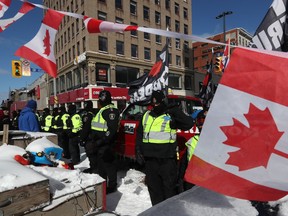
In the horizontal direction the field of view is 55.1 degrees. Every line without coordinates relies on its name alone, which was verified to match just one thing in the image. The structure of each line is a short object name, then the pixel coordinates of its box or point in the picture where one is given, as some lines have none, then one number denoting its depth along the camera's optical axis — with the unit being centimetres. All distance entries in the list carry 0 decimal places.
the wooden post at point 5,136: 352
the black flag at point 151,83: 676
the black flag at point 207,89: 802
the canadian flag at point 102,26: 246
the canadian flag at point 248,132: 136
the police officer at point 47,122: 948
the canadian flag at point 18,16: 390
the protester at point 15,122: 898
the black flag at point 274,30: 259
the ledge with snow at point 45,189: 214
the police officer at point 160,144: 364
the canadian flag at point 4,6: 421
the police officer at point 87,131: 533
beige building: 3106
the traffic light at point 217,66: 1586
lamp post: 2345
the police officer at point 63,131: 841
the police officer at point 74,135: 779
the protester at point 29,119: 542
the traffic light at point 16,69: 1442
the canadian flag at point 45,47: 400
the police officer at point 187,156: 396
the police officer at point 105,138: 477
